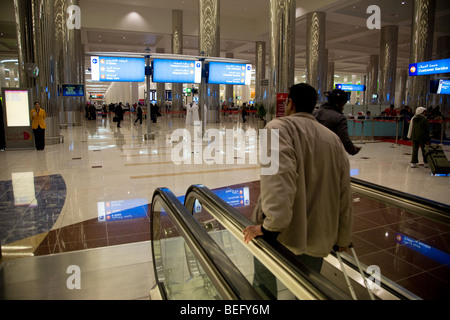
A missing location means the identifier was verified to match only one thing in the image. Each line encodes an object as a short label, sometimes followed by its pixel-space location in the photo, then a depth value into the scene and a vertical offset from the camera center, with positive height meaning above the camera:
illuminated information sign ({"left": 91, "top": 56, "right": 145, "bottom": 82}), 12.79 +1.60
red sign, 9.84 +0.22
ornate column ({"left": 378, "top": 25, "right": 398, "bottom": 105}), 24.17 +3.59
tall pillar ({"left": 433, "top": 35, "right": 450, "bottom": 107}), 25.33 +4.85
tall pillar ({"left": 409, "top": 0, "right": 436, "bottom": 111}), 15.30 +3.48
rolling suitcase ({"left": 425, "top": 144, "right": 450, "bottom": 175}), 7.20 -1.04
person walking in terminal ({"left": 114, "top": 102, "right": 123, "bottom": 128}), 20.50 -0.09
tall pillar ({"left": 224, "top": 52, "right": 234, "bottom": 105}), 40.09 +1.88
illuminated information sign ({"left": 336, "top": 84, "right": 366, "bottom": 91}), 31.69 +2.37
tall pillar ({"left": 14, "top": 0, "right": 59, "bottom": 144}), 10.52 +1.95
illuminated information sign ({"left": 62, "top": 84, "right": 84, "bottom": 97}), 18.41 +1.10
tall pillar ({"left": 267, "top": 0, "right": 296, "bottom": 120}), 12.46 +2.46
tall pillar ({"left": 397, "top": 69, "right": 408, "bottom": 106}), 44.92 +4.59
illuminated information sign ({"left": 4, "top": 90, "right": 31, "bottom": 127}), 10.29 +0.07
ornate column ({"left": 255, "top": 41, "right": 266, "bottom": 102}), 29.64 +4.65
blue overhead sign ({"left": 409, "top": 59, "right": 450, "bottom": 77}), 13.41 +1.87
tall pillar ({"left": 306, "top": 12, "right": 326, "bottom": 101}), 20.62 +3.92
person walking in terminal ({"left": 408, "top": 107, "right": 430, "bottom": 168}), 7.89 -0.49
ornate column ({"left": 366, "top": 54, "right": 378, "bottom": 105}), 34.91 +4.32
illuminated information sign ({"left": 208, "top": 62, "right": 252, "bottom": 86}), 14.65 +1.67
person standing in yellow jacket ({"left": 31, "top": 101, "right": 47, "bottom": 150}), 10.27 -0.41
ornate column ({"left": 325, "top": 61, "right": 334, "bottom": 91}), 41.67 +4.63
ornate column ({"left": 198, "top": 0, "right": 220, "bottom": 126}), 18.37 +4.62
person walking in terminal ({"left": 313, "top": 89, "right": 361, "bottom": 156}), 3.95 -0.05
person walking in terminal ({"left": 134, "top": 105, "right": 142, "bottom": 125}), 21.62 -0.09
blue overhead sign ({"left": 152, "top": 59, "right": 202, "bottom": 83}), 13.66 +1.65
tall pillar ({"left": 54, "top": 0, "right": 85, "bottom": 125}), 18.30 +3.10
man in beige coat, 1.53 -0.38
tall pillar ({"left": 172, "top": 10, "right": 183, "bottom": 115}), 24.38 +5.73
